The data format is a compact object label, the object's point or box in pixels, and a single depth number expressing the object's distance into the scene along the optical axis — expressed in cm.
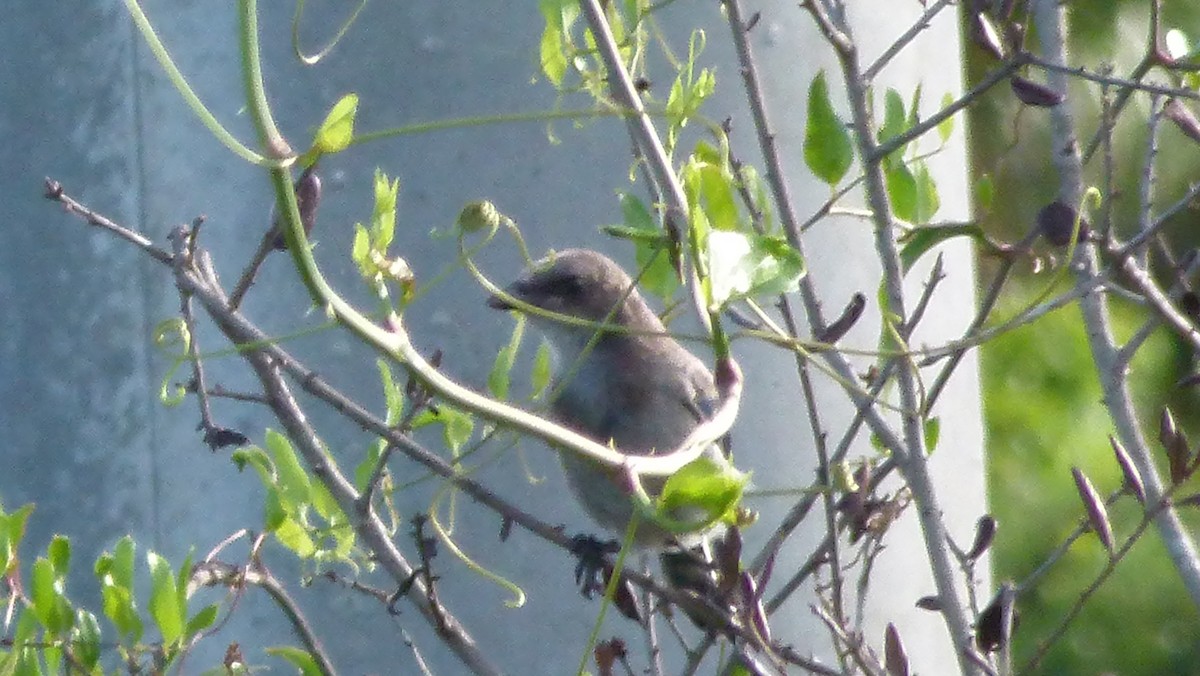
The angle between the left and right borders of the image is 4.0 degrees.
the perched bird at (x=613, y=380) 477
